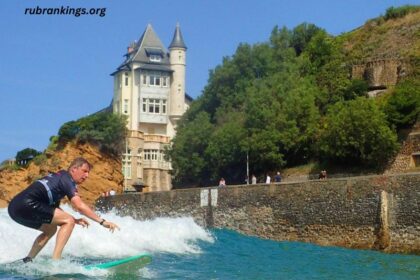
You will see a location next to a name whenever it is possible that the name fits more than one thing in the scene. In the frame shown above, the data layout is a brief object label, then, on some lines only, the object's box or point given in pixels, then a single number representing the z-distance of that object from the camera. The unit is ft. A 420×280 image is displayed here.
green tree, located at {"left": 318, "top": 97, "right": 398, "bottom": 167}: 138.21
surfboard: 44.52
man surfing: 40.50
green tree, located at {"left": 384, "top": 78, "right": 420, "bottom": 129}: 144.46
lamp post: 161.06
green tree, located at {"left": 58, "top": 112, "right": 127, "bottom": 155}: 227.40
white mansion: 250.78
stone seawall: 83.56
